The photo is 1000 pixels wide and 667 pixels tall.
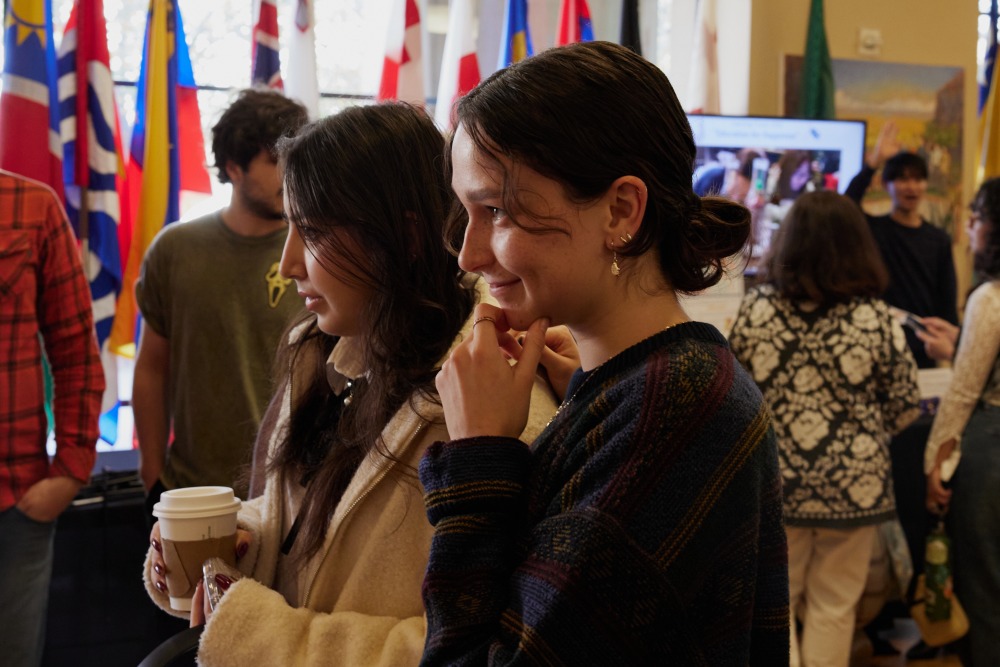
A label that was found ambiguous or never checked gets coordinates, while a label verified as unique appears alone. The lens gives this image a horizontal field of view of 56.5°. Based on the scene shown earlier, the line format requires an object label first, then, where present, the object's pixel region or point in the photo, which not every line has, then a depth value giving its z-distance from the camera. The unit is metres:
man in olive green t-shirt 2.60
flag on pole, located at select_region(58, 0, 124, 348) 3.24
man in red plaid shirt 2.17
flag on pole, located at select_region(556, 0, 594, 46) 4.00
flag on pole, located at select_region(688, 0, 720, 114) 4.30
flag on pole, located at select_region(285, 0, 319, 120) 3.61
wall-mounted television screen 3.97
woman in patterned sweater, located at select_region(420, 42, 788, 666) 0.83
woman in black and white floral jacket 2.99
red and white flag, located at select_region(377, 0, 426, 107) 3.74
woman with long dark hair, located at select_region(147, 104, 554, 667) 1.17
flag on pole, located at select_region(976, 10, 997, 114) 5.44
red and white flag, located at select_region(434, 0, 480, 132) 3.84
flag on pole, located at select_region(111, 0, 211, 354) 3.31
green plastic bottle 3.30
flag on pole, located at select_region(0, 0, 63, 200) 3.07
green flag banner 4.67
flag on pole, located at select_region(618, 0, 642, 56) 4.08
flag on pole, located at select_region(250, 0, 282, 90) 3.48
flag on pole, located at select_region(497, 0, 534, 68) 3.91
